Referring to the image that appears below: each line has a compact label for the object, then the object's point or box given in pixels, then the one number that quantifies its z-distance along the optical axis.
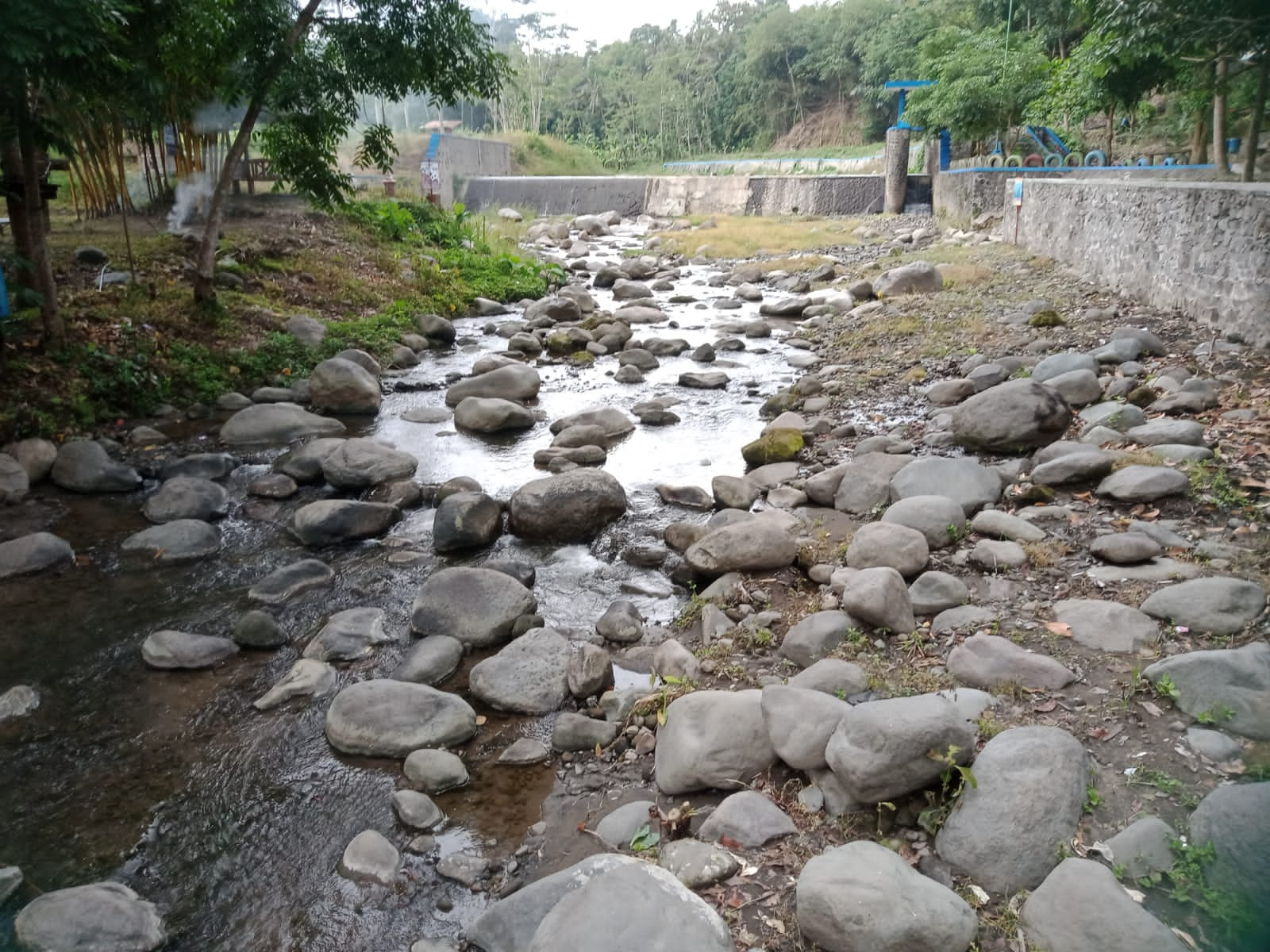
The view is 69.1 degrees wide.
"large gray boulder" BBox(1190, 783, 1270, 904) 1.97
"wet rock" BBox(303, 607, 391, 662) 4.66
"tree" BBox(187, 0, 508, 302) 9.33
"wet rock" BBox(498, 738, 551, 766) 3.81
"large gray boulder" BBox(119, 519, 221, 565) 5.82
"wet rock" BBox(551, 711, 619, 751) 3.86
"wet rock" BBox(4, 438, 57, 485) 6.89
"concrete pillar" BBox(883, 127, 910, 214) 24.06
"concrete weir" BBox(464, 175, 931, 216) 25.88
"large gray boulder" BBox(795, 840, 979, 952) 2.34
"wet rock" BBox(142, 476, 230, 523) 6.40
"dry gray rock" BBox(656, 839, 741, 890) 2.81
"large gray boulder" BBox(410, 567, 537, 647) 4.79
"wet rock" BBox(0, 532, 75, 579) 5.47
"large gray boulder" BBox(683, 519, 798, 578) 5.09
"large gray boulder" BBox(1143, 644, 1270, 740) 2.88
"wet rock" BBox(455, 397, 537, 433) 8.54
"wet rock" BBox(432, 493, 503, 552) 5.94
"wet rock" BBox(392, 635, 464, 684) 4.43
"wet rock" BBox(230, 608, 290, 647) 4.74
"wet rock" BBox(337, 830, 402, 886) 3.19
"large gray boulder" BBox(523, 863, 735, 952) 2.37
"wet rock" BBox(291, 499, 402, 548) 6.04
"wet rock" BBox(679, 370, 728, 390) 9.93
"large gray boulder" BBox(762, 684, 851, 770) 3.19
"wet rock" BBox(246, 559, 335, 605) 5.27
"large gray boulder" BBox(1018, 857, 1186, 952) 2.14
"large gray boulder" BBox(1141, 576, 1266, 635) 3.50
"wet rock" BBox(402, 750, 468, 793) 3.67
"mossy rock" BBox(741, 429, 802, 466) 7.16
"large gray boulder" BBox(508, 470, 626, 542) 6.07
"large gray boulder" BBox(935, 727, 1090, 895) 2.58
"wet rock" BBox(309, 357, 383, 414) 9.05
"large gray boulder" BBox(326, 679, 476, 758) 3.89
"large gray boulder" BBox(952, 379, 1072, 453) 6.13
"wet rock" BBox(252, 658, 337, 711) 4.27
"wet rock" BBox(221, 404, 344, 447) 8.04
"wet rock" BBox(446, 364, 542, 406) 9.40
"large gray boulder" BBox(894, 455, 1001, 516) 5.33
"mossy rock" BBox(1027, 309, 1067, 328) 9.25
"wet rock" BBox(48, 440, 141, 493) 6.82
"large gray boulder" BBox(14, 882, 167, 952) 2.80
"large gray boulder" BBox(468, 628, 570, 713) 4.20
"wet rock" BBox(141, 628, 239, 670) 4.55
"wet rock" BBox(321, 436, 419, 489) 7.00
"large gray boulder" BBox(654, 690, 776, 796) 3.33
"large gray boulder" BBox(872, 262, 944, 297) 12.62
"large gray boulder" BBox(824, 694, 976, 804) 2.83
